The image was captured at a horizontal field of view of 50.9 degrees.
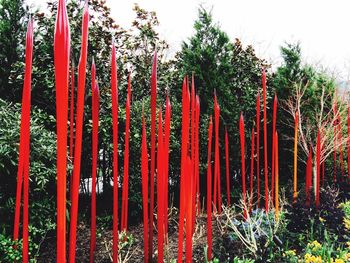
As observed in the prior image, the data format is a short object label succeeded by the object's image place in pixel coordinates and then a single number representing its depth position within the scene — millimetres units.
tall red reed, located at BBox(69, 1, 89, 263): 1254
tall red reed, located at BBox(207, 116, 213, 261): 3069
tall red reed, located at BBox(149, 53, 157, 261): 2211
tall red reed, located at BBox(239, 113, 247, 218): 4262
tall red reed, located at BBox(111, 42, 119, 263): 1977
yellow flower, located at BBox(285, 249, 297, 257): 3568
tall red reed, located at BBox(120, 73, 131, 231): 2584
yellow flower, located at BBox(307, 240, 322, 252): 3770
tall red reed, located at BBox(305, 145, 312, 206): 4572
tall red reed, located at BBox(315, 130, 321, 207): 4561
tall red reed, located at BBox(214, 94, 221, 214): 3534
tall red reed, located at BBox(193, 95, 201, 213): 2942
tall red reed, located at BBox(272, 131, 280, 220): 4650
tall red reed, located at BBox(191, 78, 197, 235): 2722
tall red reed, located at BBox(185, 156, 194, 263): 2197
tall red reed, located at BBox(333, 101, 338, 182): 6586
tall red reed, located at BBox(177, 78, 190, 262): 2242
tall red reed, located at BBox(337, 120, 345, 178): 6998
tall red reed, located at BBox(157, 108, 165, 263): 2287
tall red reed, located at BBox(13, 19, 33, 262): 1426
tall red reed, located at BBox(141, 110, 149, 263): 2541
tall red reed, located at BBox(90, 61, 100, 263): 2082
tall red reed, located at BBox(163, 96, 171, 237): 2328
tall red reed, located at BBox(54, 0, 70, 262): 1072
